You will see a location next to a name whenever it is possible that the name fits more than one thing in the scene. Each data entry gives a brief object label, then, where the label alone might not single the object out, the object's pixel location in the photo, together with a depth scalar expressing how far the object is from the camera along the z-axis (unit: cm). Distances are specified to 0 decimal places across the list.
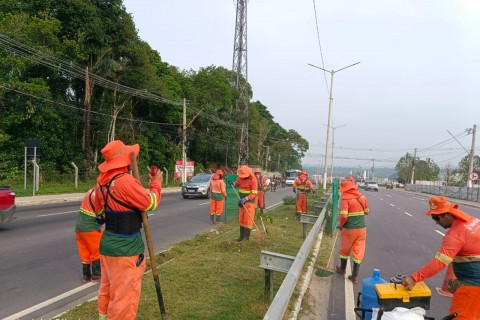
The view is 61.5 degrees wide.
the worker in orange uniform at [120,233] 358
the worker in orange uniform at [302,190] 1405
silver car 2308
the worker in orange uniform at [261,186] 1439
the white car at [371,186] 5738
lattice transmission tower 4947
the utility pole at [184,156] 3478
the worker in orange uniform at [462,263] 354
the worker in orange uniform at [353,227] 688
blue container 424
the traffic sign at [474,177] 3392
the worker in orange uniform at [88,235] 576
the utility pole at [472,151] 4083
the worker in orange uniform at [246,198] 878
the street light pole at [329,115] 2794
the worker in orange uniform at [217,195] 1325
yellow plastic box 362
